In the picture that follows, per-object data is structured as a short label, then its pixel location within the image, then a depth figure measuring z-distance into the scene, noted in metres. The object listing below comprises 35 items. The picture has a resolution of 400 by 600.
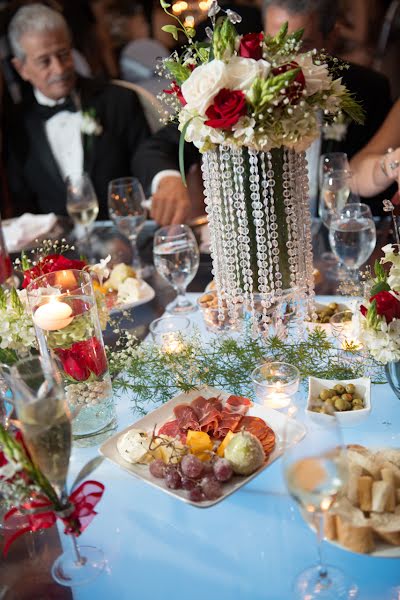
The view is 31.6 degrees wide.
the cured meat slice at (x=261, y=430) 1.32
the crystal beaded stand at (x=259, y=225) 1.54
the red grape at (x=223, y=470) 1.23
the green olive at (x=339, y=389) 1.44
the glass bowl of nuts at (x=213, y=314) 1.81
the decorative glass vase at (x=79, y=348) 1.46
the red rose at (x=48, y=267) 1.62
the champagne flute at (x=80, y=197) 2.51
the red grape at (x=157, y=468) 1.28
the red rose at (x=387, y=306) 1.36
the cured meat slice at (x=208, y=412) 1.39
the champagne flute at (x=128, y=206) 2.40
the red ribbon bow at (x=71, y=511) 1.12
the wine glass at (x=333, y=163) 2.28
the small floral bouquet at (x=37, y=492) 1.09
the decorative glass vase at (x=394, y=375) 1.41
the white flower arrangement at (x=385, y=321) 1.35
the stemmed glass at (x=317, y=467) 0.98
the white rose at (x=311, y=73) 1.46
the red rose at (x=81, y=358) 1.47
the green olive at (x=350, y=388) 1.44
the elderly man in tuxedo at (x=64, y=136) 3.59
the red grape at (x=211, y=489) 1.20
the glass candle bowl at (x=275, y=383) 1.48
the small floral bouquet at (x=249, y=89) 1.40
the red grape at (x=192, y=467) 1.23
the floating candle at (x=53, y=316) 1.43
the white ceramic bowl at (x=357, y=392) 1.39
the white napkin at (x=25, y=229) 2.65
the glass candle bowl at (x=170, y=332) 1.71
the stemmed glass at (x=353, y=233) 1.92
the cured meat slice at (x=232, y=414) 1.37
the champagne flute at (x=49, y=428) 1.09
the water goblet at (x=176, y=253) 1.95
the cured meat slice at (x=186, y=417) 1.39
